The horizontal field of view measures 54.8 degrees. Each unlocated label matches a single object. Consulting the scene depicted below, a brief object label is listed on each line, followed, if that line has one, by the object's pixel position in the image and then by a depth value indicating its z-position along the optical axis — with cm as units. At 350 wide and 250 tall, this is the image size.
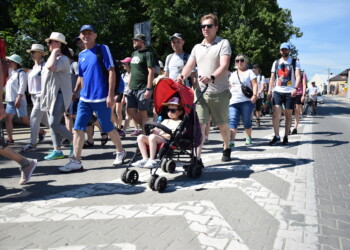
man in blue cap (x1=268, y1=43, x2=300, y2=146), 804
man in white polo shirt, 502
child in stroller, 443
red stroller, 430
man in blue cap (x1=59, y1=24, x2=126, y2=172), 504
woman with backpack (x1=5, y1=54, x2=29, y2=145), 738
